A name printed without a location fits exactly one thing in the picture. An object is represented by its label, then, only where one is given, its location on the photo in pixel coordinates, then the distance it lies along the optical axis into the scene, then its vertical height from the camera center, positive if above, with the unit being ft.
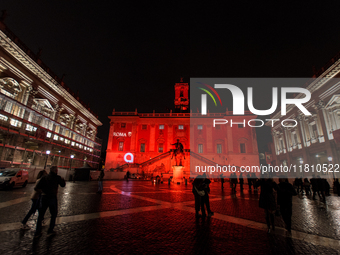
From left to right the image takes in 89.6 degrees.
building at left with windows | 72.13 +29.24
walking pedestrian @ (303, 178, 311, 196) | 44.05 -1.92
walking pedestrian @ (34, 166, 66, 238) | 12.99 -1.89
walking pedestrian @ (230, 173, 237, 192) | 46.33 -1.33
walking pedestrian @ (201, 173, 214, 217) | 19.21 -2.51
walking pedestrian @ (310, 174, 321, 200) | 36.83 -1.14
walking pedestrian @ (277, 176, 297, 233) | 14.78 -1.88
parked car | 37.24 -2.11
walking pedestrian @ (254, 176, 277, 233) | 14.74 -1.83
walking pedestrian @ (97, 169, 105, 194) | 34.96 -2.70
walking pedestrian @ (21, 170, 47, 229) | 13.84 -2.64
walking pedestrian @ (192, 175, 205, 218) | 18.54 -1.81
